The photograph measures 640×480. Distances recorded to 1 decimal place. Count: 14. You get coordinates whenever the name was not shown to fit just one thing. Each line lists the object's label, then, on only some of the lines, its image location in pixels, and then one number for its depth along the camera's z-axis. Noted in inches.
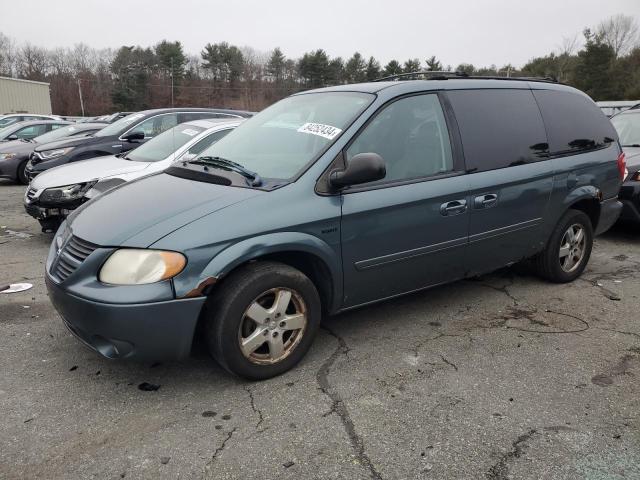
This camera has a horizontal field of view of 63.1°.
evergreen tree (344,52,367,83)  2429.6
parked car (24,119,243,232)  230.4
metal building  1488.7
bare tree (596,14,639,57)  2370.8
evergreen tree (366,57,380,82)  2258.0
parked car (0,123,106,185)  461.1
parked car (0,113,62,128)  704.4
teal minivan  109.3
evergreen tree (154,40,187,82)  2600.9
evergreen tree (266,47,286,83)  2517.2
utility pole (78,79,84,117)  2443.8
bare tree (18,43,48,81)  2683.1
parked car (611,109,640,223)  248.7
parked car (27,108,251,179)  350.9
